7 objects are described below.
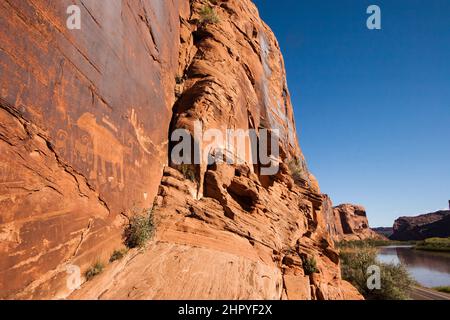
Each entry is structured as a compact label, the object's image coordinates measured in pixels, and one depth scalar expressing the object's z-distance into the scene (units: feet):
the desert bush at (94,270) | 14.28
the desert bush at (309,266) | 35.14
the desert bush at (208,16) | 38.11
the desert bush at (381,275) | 60.71
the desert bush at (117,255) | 16.57
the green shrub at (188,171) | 25.63
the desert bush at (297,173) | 55.77
